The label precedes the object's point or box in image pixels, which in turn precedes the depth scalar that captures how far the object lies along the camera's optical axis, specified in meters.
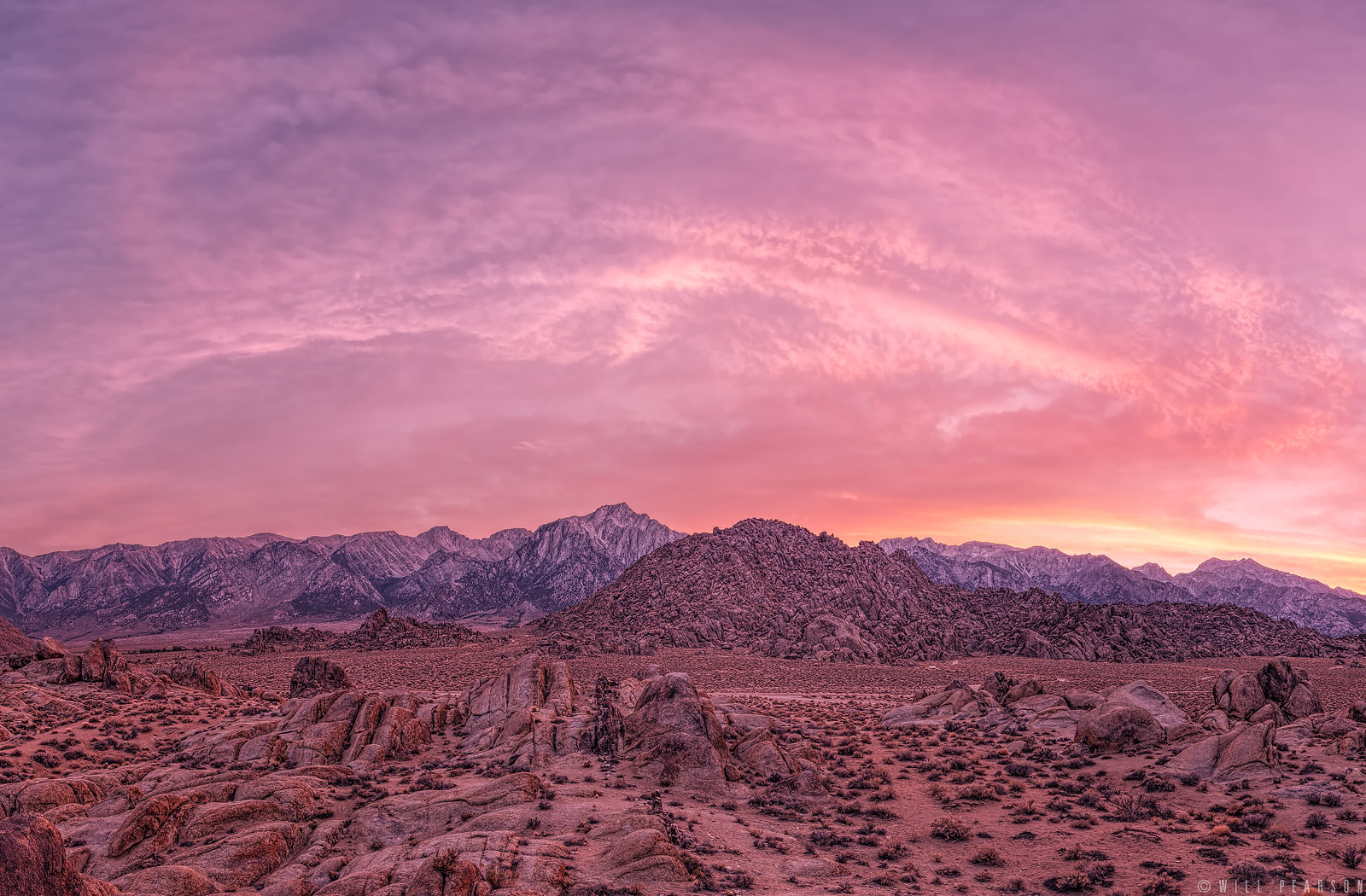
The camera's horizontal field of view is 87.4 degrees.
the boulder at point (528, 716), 35.91
